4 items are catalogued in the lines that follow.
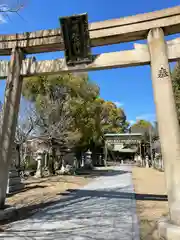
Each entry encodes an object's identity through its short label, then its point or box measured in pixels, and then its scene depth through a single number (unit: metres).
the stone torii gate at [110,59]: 4.45
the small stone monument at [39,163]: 16.17
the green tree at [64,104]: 17.36
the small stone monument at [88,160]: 29.44
